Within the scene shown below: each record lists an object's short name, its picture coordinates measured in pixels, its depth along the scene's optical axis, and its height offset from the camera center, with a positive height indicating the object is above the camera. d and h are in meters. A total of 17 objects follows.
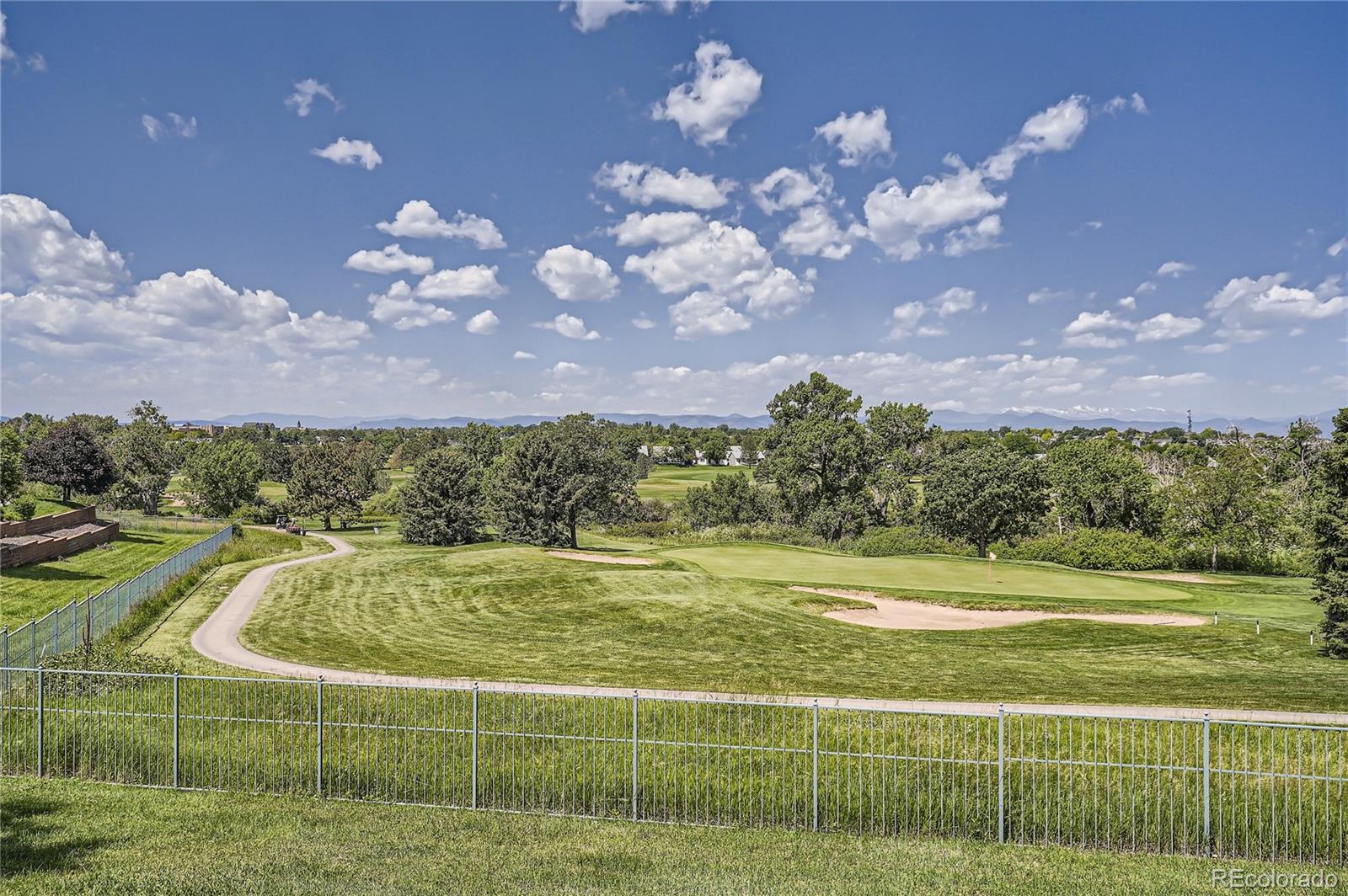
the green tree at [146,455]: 69.19 -1.27
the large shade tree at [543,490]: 57.28 -3.76
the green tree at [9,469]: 38.28 -1.39
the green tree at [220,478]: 67.00 -3.28
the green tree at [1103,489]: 51.31 -3.31
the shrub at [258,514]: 74.25 -7.08
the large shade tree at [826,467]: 61.81 -2.17
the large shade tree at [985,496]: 52.47 -3.86
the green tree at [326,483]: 69.25 -3.92
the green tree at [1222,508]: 45.56 -4.16
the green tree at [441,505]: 59.09 -5.05
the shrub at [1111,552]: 44.00 -6.65
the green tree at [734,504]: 78.62 -6.62
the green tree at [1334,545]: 19.80 -2.85
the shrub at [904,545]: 51.19 -7.19
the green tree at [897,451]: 63.50 -0.90
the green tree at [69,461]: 61.66 -1.62
